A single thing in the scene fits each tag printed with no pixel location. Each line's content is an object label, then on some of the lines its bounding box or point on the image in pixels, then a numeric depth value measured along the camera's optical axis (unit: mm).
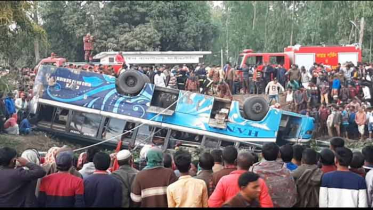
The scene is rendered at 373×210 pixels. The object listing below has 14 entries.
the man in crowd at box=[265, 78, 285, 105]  21812
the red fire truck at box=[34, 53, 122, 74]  21158
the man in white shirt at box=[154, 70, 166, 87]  21828
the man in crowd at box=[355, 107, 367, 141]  20078
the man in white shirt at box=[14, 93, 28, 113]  18000
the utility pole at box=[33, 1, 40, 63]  35050
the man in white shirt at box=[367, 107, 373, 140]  20078
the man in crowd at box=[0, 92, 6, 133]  17062
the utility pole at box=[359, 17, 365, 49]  37688
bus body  17125
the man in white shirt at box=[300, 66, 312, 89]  23422
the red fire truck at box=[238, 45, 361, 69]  27031
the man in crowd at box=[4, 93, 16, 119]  17109
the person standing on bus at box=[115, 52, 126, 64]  24936
